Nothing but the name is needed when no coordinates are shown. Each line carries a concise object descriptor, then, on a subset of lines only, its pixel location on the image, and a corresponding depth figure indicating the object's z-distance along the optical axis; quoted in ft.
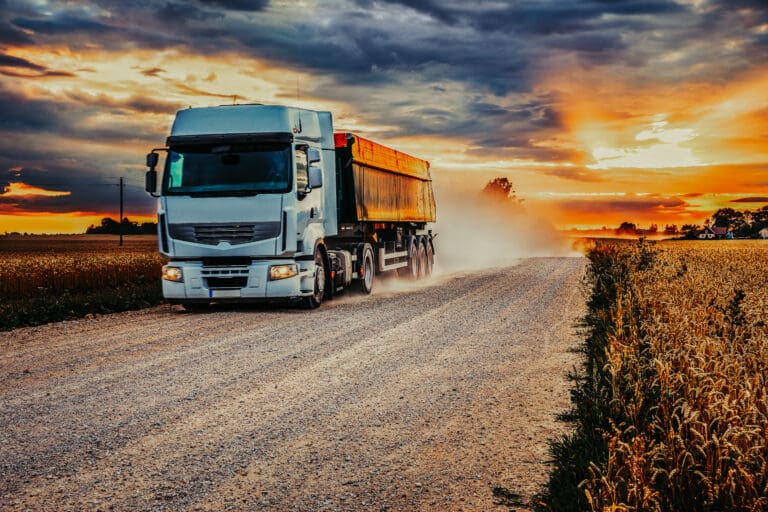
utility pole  246.47
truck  47.73
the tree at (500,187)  350.02
